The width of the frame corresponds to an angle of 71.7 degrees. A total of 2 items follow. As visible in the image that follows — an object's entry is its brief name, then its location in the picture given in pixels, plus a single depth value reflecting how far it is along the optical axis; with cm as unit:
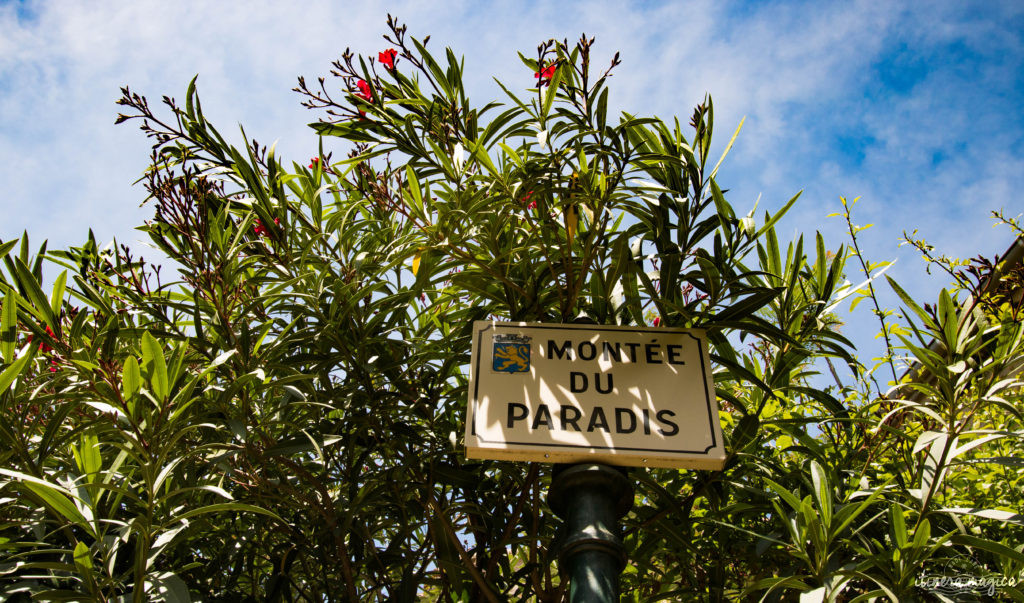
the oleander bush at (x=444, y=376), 132
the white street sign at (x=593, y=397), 125
